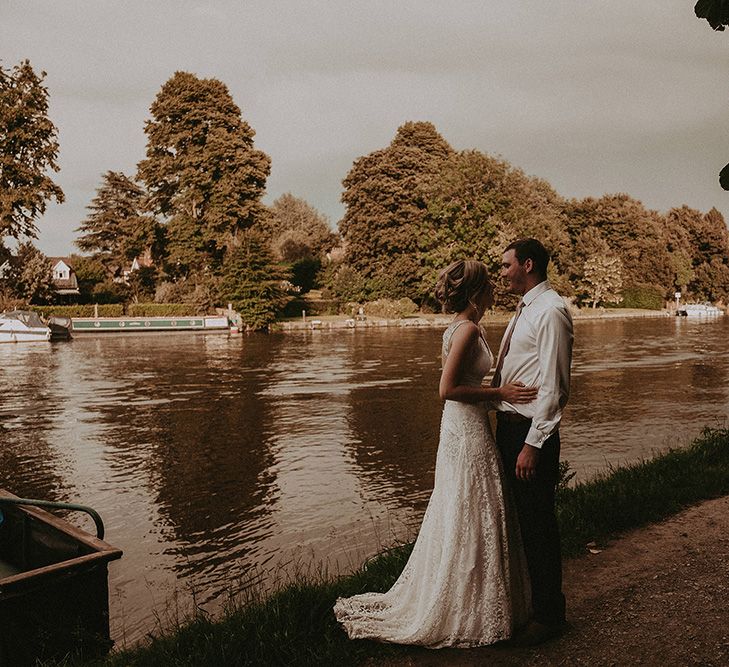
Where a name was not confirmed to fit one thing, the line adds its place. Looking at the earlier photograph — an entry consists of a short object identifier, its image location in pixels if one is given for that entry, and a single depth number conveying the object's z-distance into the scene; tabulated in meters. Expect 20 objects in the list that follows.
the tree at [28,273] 52.06
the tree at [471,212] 56.38
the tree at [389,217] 58.75
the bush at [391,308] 56.47
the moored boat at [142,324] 48.56
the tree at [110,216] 69.94
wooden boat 4.61
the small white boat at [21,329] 41.47
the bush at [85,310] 51.12
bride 3.95
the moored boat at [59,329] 43.59
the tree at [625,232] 71.44
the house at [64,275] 69.62
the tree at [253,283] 48.09
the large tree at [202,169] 52.41
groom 3.81
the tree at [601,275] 66.88
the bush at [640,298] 74.31
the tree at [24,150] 47.41
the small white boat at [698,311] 68.69
